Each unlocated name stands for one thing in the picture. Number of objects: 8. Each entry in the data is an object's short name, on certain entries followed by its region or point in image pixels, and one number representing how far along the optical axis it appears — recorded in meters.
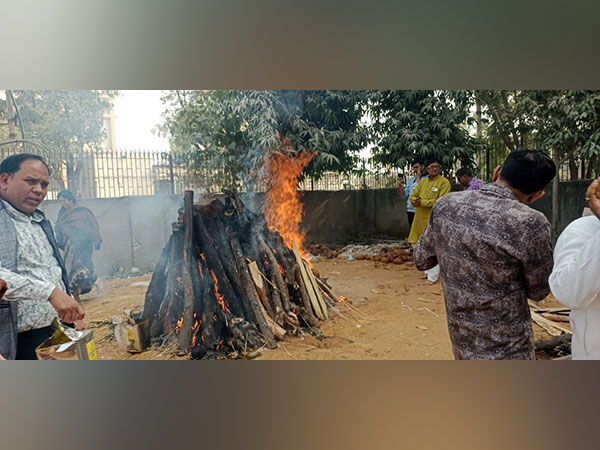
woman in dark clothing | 2.63
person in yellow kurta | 2.68
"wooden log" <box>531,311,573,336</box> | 2.54
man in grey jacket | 2.31
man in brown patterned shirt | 1.80
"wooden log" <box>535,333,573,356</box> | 2.48
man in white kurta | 1.65
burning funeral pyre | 3.22
